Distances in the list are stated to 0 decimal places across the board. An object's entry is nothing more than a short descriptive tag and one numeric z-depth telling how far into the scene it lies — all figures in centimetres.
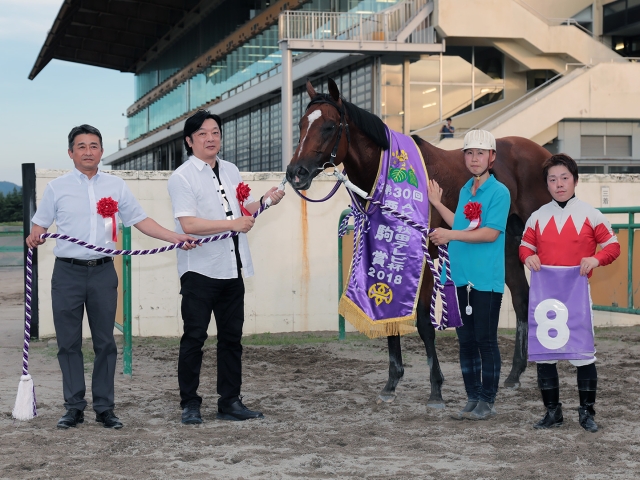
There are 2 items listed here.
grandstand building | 2344
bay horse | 505
